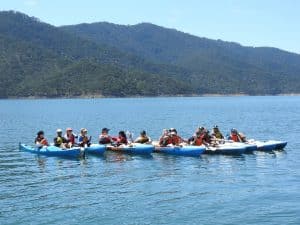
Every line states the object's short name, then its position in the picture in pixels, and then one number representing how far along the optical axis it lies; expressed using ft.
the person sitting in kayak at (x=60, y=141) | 116.26
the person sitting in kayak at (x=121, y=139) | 119.55
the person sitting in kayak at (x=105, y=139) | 122.52
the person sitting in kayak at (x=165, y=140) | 117.63
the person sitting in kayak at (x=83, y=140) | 117.60
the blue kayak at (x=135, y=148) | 114.73
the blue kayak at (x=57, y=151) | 112.57
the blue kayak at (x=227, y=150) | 113.60
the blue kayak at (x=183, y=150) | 111.65
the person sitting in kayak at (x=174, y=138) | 117.70
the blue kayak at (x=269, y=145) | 119.55
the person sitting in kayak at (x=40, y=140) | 119.03
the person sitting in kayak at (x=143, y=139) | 121.39
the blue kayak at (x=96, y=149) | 116.16
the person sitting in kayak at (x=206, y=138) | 117.19
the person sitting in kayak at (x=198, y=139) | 116.47
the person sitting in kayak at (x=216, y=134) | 122.11
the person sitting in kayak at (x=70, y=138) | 116.47
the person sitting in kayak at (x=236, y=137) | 121.80
